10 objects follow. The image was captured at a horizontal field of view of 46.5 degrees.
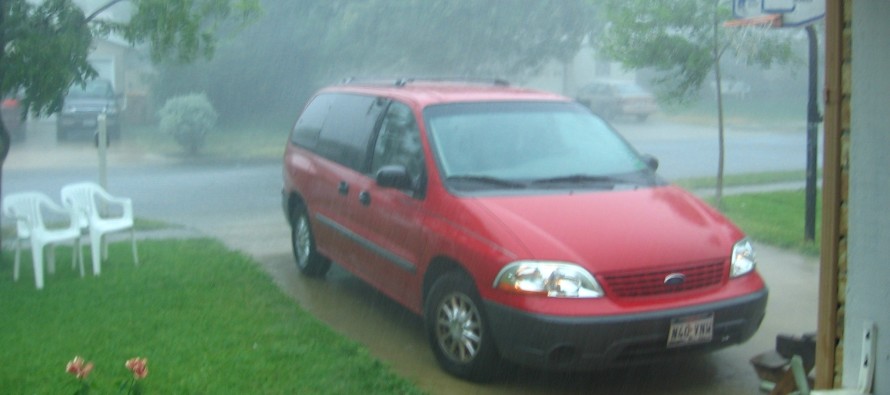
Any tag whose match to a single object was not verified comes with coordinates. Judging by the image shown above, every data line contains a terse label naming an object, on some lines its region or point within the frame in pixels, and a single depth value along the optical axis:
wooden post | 4.16
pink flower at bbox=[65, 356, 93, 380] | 4.09
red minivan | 5.44
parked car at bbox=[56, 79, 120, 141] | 24.30
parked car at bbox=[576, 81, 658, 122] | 25.48
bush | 22.70
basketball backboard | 8.65
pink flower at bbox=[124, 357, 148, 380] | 4.17
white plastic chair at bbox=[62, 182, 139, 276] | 8.65
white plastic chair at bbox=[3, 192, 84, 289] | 8.16
